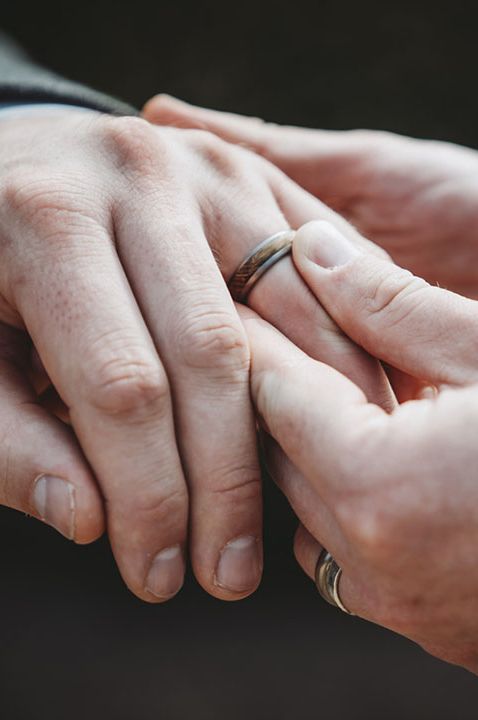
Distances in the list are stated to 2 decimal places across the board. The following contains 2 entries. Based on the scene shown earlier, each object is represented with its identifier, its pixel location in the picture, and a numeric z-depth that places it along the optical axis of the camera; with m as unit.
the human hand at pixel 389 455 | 0.39
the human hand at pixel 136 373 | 0.42
